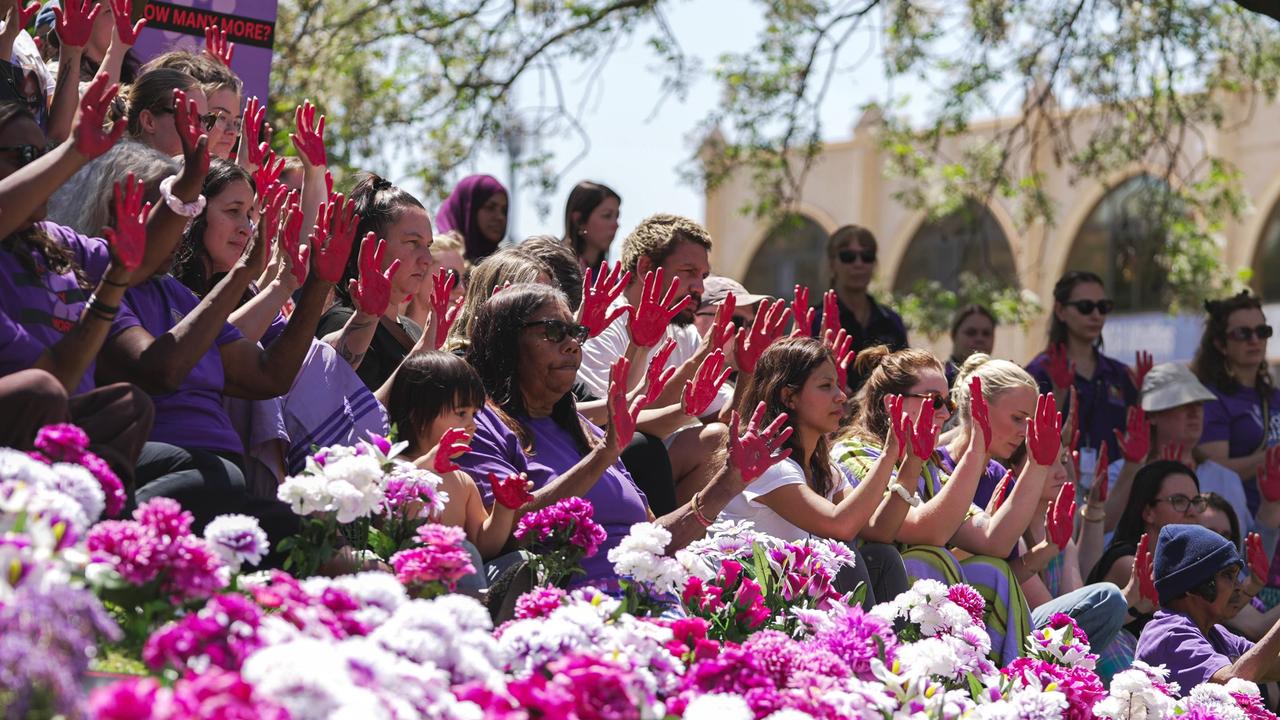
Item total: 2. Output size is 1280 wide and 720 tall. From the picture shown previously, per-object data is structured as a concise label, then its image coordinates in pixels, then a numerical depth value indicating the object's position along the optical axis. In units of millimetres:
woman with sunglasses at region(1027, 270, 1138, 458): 8422
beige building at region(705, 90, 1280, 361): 26250
